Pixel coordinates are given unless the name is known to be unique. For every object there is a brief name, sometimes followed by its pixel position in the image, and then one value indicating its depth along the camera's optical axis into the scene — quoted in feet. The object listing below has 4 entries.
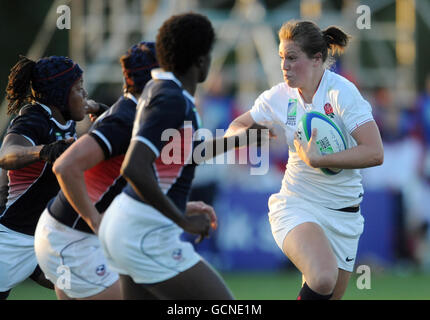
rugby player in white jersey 38.11
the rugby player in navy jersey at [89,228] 32.89
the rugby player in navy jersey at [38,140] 38.29
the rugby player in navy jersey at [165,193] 28.35
